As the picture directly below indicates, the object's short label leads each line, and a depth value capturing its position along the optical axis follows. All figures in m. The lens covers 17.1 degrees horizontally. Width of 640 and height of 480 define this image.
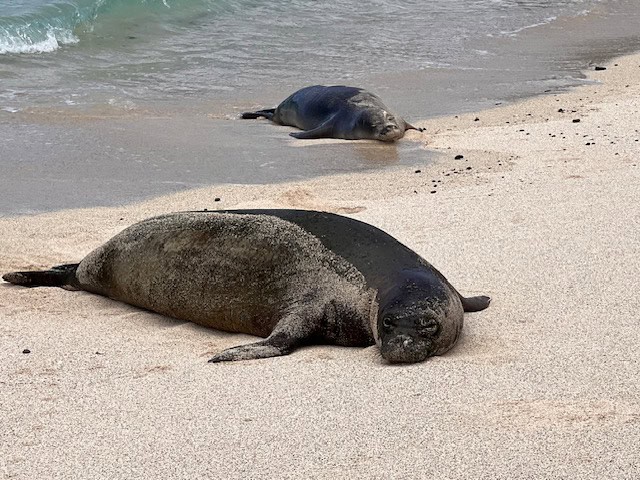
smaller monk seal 20.48
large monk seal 8.66
